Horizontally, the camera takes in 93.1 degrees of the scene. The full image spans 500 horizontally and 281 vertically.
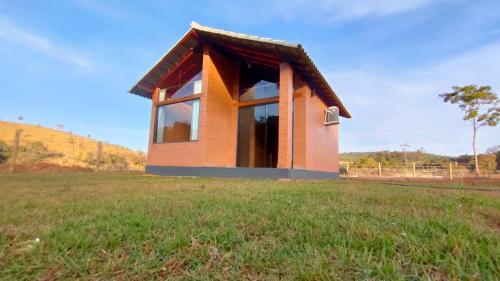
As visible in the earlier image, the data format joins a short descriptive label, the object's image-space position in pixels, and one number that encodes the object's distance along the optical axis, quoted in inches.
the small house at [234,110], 399.5
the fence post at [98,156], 666.8
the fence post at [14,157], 534.9
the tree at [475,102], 853.2
